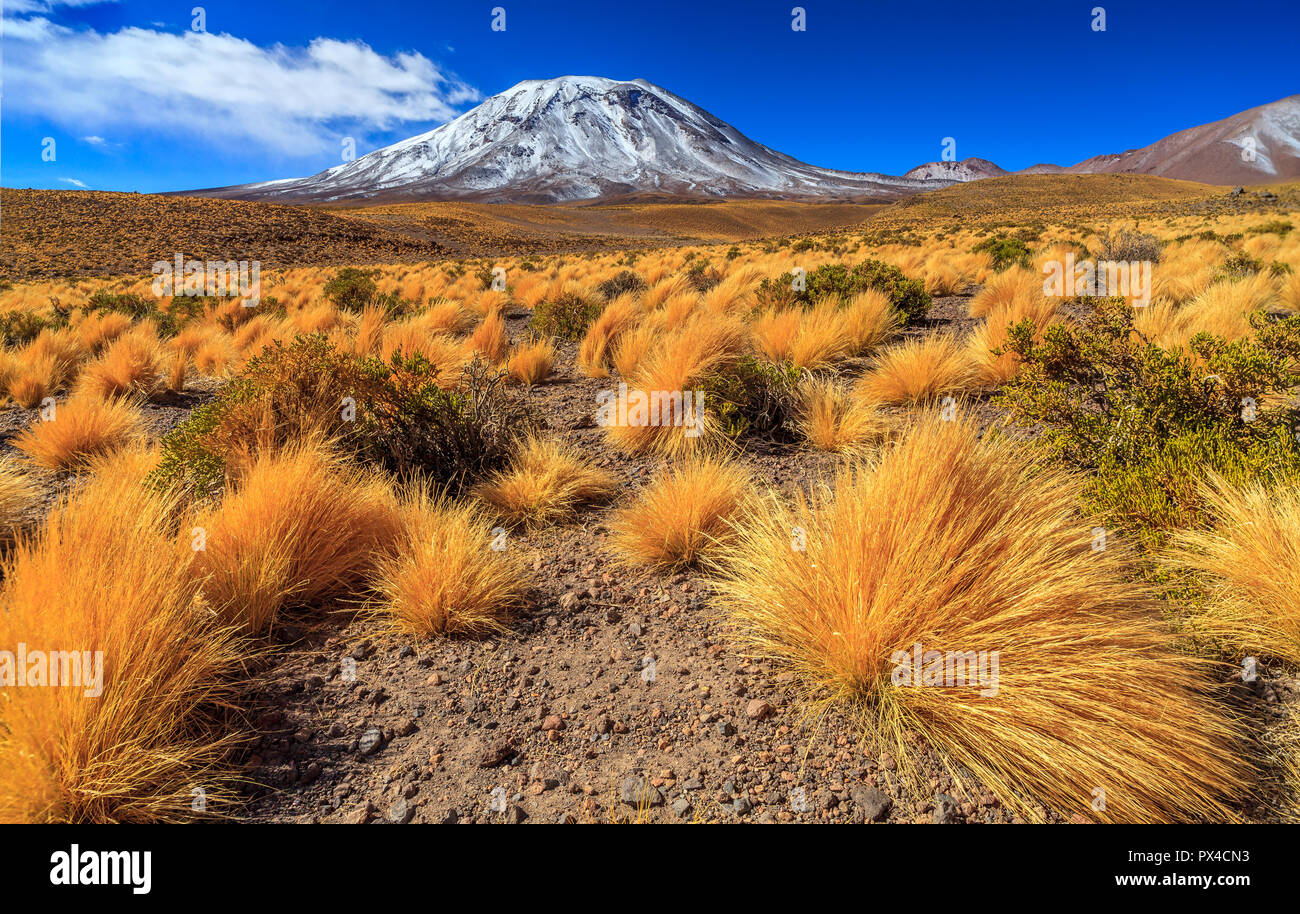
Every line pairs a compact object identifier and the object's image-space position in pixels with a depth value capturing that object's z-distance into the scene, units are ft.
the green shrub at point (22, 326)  25.93
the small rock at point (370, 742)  5.65
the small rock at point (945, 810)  4.75
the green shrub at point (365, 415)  11.44
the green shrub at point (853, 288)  23.03
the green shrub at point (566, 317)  24.12
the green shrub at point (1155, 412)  7.68
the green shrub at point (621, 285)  34.06
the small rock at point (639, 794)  5.02
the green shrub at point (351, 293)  32.09
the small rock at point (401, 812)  4.90
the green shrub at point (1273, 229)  43.76
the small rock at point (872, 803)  4.84
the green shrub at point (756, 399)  13.65
